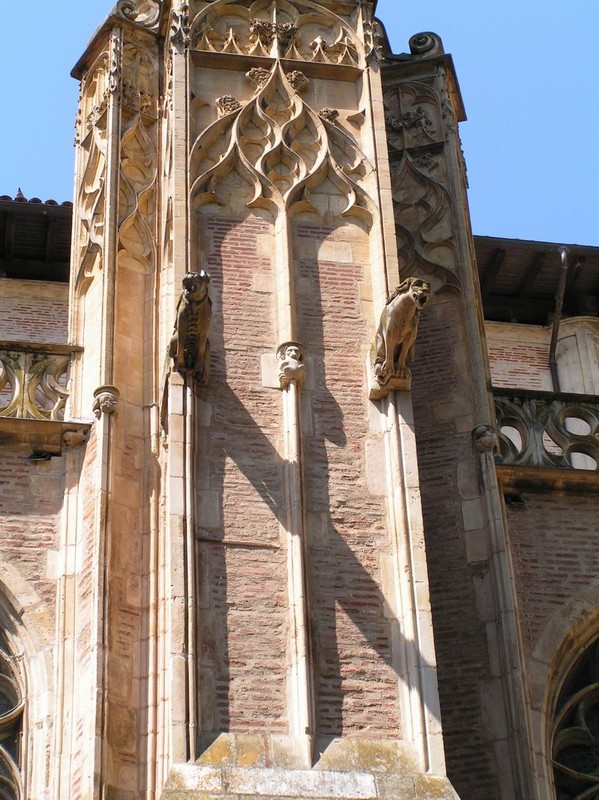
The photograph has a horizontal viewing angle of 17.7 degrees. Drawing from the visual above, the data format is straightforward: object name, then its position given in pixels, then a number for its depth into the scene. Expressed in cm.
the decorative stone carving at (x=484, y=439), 1359
